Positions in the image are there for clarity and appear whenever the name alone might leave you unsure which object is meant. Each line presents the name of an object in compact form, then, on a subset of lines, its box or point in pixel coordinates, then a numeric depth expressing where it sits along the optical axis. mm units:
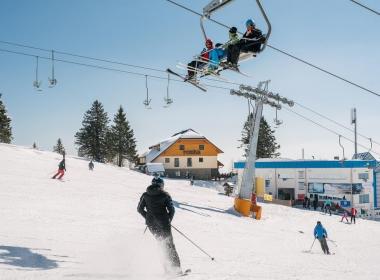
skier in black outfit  6527
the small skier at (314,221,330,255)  15438
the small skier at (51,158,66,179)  25262
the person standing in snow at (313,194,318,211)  35781
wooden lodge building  67875
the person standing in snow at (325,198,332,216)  33284
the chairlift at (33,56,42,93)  16334
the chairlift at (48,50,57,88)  15922
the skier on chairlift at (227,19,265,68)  10031
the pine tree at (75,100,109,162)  68750
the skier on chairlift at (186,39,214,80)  11614
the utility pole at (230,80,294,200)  27047
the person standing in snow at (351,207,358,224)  29203
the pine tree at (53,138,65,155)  130375
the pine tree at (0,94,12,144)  64794
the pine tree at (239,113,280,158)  72688
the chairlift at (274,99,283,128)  28906
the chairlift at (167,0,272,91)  9124
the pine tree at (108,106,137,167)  72750
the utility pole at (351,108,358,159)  51325
